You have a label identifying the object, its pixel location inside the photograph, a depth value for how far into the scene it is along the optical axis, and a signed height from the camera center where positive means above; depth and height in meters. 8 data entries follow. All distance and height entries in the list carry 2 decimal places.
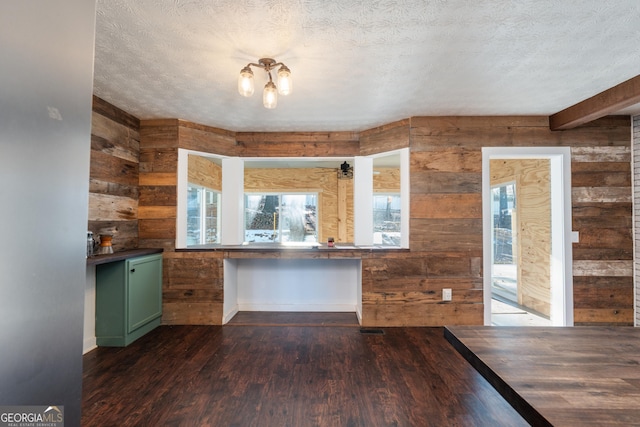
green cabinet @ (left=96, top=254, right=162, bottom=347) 2.61 -0.80
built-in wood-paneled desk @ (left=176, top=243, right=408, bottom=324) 3.70 -0.88
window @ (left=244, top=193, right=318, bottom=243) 6.11 +0.05
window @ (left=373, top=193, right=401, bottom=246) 6.14 +0.09
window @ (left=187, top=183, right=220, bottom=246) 4.79 +0.07
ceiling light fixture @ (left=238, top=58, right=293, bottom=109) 1.78 +0.91
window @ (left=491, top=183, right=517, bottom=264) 4.32 -0.06
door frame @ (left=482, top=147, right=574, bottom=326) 3.02 -0.06
